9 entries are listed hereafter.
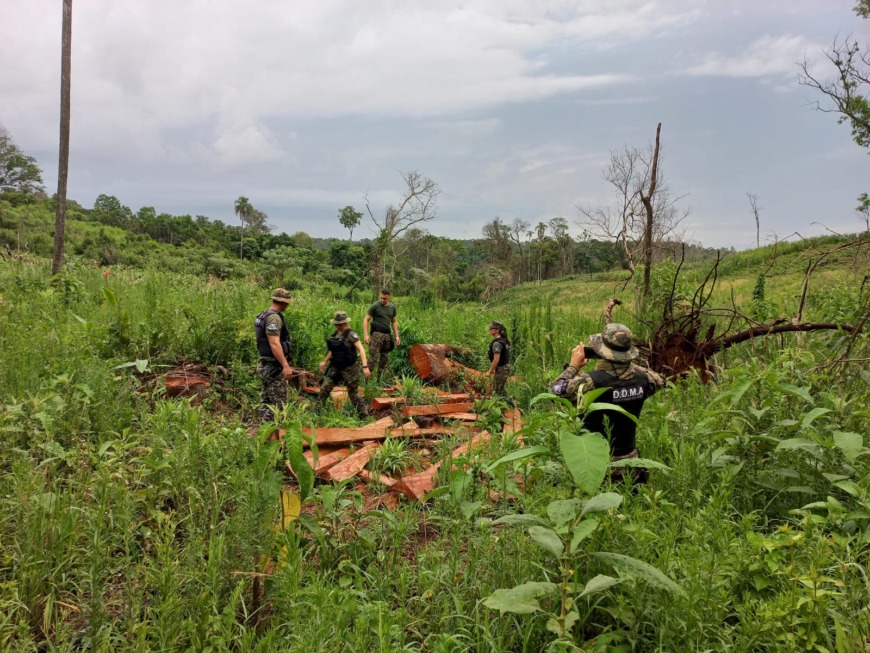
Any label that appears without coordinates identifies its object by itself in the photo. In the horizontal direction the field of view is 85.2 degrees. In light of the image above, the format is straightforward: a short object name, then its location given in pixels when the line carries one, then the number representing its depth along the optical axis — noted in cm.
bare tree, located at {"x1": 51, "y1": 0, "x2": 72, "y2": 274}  1129
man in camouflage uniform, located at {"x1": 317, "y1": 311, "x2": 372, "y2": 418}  680
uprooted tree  592
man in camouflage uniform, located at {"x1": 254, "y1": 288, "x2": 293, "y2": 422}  606
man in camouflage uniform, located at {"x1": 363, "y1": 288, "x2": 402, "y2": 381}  885
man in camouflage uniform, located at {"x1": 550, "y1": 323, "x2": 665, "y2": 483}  348
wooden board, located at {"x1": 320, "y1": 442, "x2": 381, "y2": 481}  440
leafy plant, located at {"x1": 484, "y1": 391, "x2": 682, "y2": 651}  189
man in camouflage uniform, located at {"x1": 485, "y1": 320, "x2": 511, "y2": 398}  739
